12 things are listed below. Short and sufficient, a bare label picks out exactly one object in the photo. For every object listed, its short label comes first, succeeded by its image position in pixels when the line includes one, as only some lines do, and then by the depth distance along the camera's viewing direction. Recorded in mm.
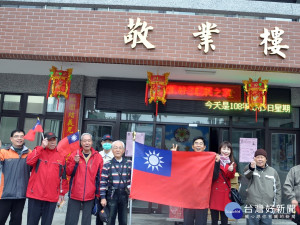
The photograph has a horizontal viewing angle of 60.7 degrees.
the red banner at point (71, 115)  6605
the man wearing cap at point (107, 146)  5113
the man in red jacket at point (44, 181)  3645
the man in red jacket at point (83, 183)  3717
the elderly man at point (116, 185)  3771
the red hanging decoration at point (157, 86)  5750
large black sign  6637
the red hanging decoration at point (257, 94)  5617
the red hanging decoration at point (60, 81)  5715
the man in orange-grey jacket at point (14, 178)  3682
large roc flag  3812
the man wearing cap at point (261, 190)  3766
